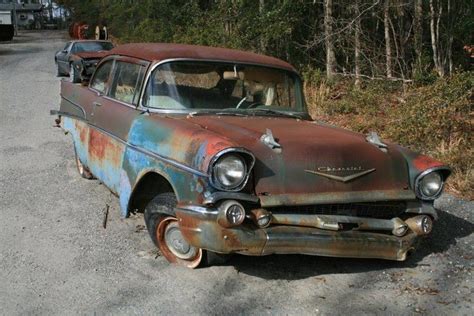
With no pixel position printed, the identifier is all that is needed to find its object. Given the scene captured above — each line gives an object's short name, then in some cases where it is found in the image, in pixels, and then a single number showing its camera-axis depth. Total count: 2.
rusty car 3.79
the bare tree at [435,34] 12.44
